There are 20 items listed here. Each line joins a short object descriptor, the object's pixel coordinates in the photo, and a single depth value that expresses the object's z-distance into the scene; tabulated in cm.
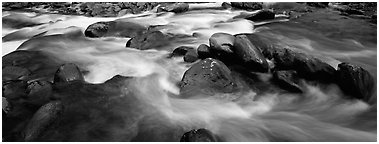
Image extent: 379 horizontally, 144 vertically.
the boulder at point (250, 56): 481
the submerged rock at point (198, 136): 303
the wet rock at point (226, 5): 1045
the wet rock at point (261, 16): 848
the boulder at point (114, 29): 716
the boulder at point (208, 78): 423
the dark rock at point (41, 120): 329
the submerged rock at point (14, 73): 469
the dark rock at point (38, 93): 399
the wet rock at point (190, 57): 529
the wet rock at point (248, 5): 998
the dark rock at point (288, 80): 436
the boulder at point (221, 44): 504
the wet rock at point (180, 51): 563
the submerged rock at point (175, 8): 991
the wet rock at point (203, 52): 515
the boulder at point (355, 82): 407
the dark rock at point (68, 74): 441
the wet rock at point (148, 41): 615
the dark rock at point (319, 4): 1012
